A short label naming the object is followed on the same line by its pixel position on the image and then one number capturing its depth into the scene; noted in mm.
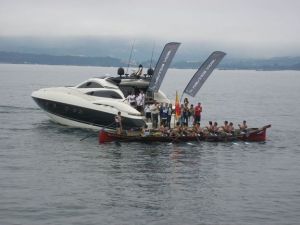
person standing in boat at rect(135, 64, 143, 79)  52381
